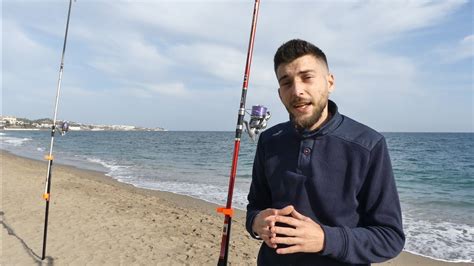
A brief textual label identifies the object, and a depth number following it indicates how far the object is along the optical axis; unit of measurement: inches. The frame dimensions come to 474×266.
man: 59.6
